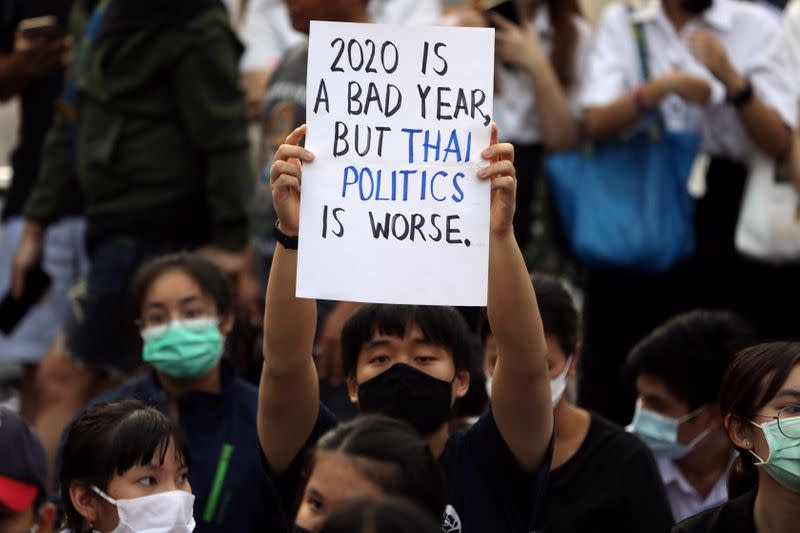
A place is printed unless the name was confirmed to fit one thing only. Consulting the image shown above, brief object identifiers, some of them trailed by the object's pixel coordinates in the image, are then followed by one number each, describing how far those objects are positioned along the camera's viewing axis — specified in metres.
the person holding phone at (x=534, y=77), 13.15
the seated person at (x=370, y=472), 6.87
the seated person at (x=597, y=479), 9.22
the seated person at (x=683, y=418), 10.91
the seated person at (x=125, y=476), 8.41
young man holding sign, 7.65
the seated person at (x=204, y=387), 9.83
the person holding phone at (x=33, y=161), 14.55
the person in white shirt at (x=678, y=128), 12.90
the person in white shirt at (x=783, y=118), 12.99
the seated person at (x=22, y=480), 8.66
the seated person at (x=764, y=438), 8.20
